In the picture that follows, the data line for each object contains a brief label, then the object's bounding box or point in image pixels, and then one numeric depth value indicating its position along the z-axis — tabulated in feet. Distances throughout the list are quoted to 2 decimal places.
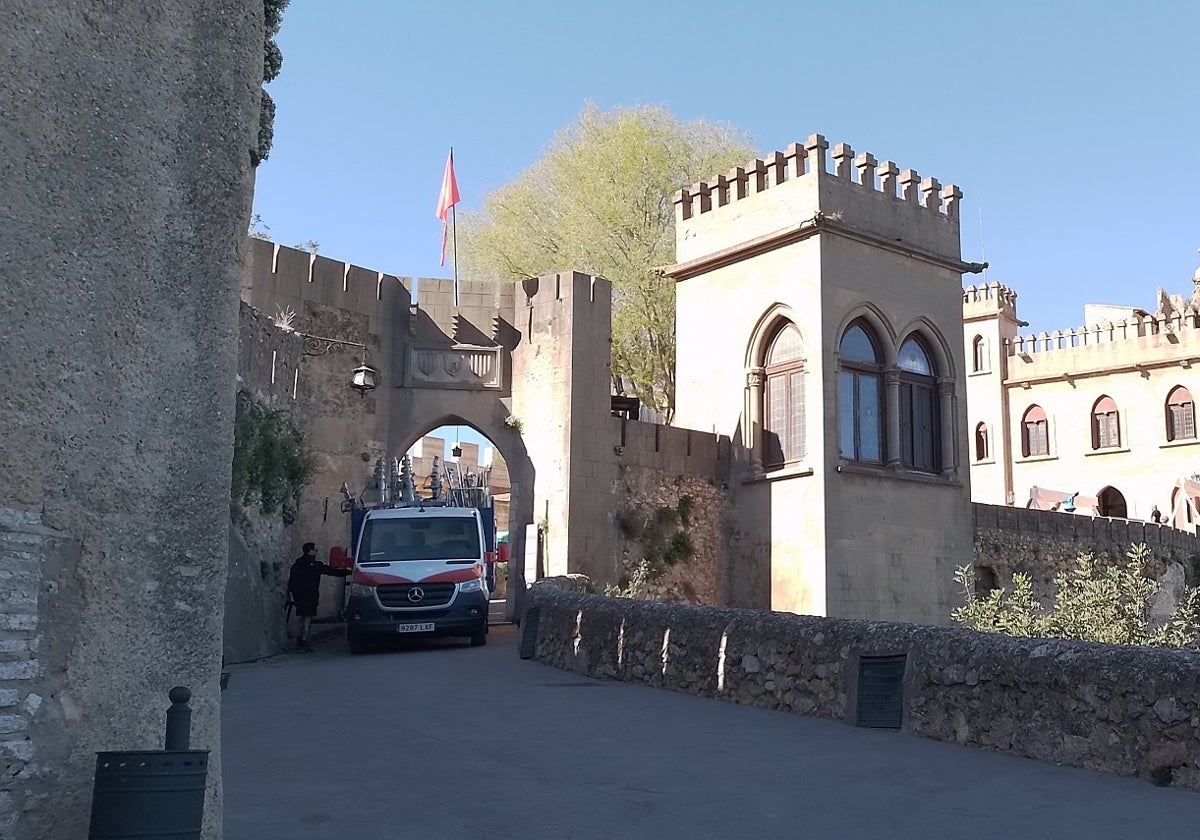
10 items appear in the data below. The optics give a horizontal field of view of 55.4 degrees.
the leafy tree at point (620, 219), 93.35
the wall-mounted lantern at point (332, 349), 60.39
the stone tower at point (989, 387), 141.69
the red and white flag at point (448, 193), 83.35
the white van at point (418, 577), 51.47
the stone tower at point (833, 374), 63.52
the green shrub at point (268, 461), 52.08
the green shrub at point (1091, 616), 39.04
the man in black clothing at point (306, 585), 54.60
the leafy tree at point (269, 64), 19.22
